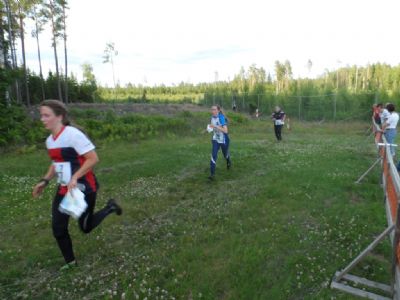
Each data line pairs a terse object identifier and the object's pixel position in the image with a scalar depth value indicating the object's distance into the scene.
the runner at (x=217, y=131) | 10.22
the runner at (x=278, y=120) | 19.66
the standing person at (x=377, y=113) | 18.03
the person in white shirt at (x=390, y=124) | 11.79
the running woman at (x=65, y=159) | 4.13
